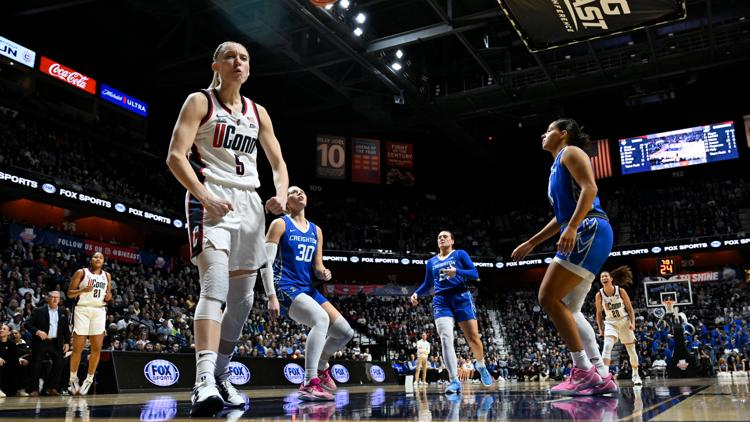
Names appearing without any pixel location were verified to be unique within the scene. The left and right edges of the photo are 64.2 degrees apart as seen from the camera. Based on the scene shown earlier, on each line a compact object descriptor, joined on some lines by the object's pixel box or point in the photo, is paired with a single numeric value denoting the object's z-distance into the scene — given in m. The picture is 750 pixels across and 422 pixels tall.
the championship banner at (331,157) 31.27
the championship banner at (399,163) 33.31
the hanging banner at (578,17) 9.16
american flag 33.72
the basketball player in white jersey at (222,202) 3.24
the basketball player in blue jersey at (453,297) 7.29
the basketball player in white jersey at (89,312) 8.20
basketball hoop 16.61
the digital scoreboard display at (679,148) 31.03
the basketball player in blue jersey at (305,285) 5.29
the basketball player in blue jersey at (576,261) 4.24
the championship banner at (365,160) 32.34
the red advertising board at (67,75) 22.44
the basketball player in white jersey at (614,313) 9.67
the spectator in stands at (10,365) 9.23
